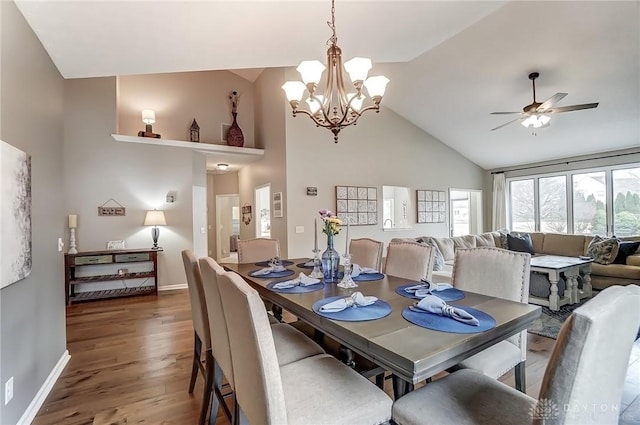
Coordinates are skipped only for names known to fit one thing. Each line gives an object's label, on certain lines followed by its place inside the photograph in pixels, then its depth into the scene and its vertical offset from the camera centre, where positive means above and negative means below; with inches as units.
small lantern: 234.7 +62.5
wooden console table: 181.6 -36.1
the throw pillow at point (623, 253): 179.6 -27.2
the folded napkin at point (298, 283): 77.9 -18.5
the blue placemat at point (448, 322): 47.9 -18.9
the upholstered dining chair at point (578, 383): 31.8 -19.6
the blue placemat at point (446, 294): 66.1 -19.2
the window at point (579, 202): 226.2 +4.8
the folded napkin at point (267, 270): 95.3 -18.8
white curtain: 299.6 +6.9
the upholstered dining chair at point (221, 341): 58.0 -29.4
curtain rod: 228.8 +38.8
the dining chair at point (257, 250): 126.4 -15.9
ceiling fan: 139.4 +47.3
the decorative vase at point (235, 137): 243.0 +61.1
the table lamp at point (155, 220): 201.5 -4.1
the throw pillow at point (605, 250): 179.5 -26.0
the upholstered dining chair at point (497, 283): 62.7 -18.5
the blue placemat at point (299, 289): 73.7 -19.2
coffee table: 152.4 -36.8
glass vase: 85.3 -14.5
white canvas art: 60.7 +0.5
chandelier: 94.3 +41.5
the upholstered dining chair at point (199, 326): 70.9 -30.0
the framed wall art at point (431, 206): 265.6 +3.5
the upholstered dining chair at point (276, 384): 41.9 -29.5
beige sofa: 168.7 -29.1
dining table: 41.0 -19.3
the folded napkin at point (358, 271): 89.4 -18.4
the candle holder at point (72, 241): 183.9 -16.0
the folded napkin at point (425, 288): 68.3 -18.6
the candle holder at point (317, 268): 89.0 -17.2
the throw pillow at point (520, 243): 217.2 -24.8
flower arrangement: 81.9 -3.2
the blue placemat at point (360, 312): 53.7 -18.9
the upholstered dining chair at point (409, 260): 94.6 -16.5
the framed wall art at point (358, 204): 222.2 +5.3
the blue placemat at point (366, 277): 87.4 -19.4
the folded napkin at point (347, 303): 57.3 -18.0
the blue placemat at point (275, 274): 93.4 -19.5
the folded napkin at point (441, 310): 50.6 -17.9
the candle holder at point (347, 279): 77.2 -17.5
